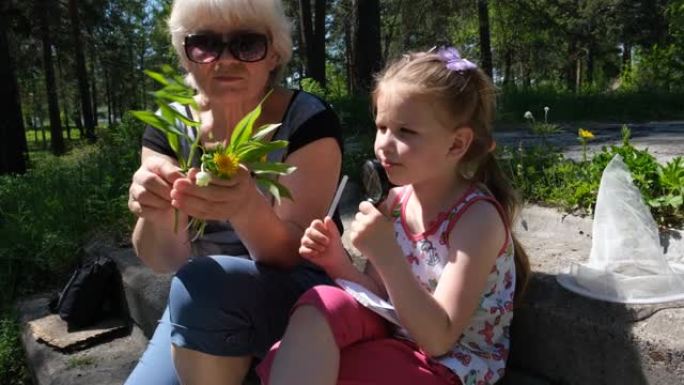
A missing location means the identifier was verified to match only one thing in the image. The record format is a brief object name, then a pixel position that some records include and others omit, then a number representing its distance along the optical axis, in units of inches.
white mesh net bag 66.4
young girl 57.3
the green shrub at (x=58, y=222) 155.7
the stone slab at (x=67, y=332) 123.8
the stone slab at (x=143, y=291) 111.3
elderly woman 61.9
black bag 129.0
